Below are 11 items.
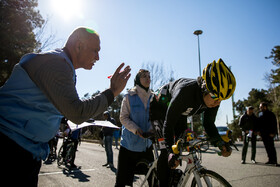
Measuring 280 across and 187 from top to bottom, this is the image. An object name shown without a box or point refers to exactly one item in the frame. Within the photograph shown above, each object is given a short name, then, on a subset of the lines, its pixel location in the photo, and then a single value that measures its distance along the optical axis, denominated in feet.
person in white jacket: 9.23
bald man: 3.79
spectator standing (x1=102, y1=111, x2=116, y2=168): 23.46
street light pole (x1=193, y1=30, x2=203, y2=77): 63.63
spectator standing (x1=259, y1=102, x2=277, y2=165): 21.25
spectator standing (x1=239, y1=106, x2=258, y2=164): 22.74
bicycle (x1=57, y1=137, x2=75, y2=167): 23.59
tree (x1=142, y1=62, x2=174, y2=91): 81.59
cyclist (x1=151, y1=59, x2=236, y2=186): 6.77
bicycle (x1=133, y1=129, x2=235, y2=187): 6.37
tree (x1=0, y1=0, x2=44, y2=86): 44.57
